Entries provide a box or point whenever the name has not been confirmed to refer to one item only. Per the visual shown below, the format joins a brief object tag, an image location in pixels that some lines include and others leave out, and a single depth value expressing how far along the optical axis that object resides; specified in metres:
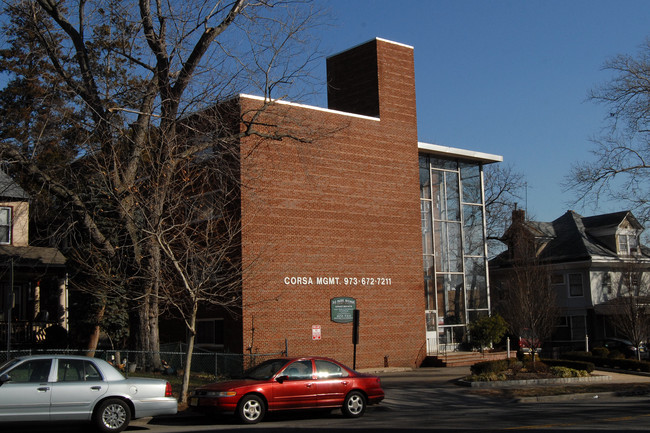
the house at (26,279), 29.16
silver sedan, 12.45
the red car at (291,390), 14.66
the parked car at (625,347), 38.49
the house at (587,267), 43.41
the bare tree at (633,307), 34.00
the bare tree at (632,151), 24.05
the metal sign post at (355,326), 19.77
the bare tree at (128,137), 20.67
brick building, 25.66
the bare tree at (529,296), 29.77
